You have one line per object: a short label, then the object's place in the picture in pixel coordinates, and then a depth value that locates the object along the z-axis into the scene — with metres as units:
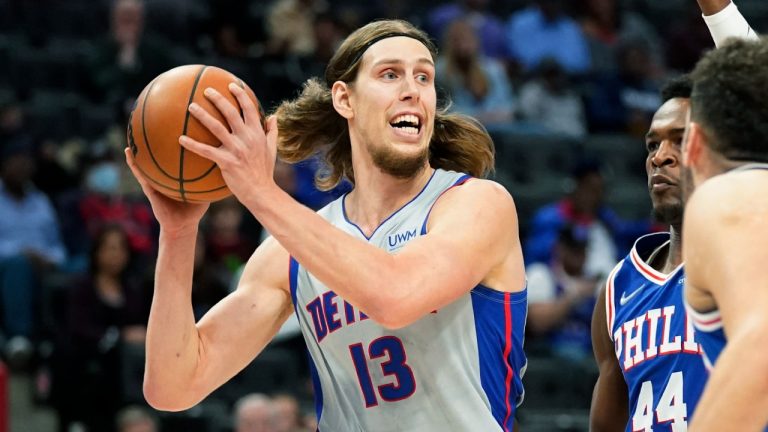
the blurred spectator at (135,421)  15.79
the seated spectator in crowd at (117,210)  18.89
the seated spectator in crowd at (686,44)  27.17
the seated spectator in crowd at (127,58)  22.47
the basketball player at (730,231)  5.16
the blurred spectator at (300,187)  19.33
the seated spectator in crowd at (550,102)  25.11
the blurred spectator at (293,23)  24.42
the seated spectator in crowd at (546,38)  26.17
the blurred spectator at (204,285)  17.67
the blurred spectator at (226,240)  18.64
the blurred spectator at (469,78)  23.70
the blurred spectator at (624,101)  25.52
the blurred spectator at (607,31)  26.81
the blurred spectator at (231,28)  24.08
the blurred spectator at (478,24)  25.47
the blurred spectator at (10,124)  20.20
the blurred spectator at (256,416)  15.63
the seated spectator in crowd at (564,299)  18.61
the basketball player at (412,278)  7.92
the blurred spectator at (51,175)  20.50
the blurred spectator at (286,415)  15.76
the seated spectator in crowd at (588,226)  19.58
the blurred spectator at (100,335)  16.70
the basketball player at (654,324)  7.91
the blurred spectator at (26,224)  18.67
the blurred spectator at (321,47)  23.69
